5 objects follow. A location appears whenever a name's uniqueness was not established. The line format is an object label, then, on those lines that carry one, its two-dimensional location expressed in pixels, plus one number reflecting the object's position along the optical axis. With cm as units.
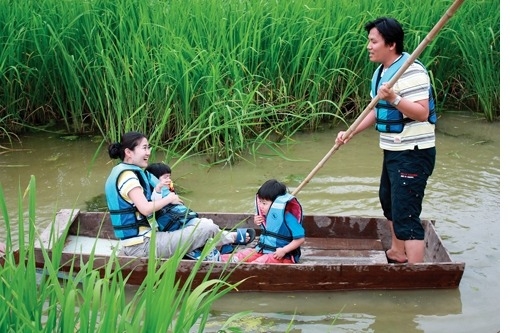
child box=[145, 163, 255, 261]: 473
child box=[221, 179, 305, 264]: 466
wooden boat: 447
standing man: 434
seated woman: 455
